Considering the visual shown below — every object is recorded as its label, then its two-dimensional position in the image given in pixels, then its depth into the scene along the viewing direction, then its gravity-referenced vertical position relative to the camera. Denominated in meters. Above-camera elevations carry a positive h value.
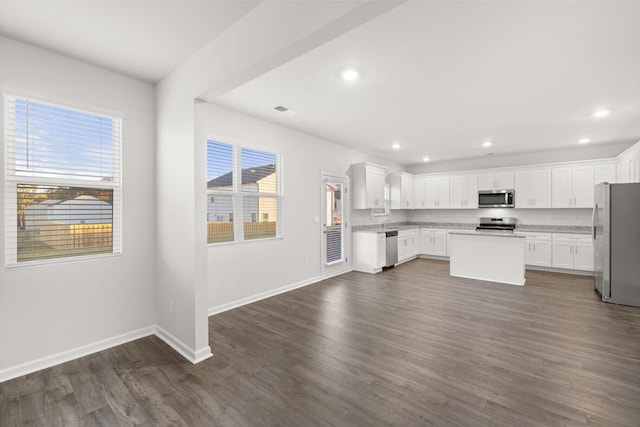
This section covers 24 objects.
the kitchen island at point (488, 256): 5.29 -0.88
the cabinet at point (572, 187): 6.14 +0.54
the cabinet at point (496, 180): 7.02 +0.80
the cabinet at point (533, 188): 6.59 +0.56
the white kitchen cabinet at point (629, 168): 4.76 +0.78
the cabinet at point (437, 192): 7.97 +0.56
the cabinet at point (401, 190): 7.75 +0.62
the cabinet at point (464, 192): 7.49 +0.54
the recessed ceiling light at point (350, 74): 2.89 +1.45
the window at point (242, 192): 3.88 +0.31
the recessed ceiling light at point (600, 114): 4.04 +1.42
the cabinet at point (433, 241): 7.86 -0.84
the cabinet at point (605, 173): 5.86 +0.80
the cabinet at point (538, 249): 6.40 -0.87
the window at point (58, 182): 2.42 +0.30
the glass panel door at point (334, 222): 5.78 -0.19
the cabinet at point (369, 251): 6.19 -0.86
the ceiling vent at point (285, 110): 3.92 +1.46
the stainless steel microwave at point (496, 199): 6.95 +0.33
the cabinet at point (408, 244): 7.26 -0.86
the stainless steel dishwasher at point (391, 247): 6.55 -0.84
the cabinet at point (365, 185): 6.25 +0.60
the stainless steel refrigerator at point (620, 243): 4.18 -0.49
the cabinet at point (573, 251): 5.98 -0.87
